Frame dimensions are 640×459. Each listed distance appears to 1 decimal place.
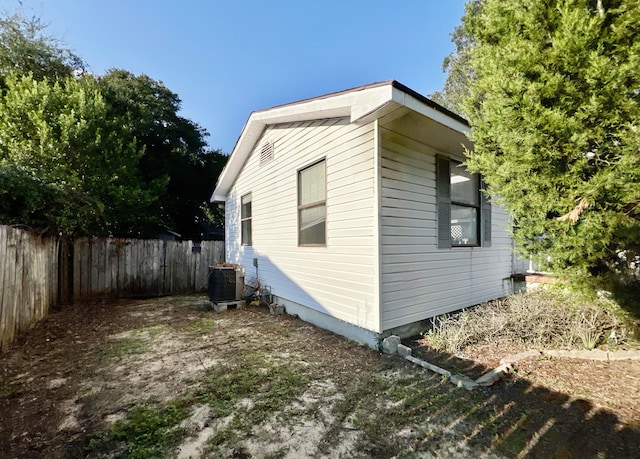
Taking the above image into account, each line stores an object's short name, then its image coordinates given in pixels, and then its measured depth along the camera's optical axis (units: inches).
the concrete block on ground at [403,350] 136.1
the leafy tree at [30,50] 437.7
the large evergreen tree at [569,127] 92.4
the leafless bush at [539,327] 134.8
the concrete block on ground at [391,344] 140.3
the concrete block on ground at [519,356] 122.3
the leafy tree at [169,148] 552.7
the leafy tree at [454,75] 701.9
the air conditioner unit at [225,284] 244.5
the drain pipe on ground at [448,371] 107.6
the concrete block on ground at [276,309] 227.0
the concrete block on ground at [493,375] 107.6
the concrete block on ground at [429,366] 115.6
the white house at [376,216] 143.4
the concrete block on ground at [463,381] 106.0
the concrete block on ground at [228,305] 240.8
